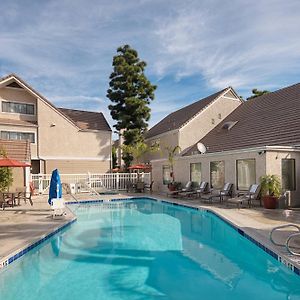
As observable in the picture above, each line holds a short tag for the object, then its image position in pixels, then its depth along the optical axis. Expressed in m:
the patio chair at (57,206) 12.82
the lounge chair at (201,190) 19.25
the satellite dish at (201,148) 21.41
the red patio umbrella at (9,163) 13.71
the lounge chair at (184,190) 20.39
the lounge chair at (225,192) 17.02
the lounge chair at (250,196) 14.49
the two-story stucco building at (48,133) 28.77
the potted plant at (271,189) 13.75
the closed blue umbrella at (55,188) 13.13
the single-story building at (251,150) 14.75
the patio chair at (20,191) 15.83
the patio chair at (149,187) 26.17
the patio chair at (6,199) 15.22
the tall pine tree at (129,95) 32.59
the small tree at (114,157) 48.42
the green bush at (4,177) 16.98
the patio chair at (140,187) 25.72
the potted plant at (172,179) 22.47
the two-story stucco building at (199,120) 28.41
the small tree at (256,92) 38.09
